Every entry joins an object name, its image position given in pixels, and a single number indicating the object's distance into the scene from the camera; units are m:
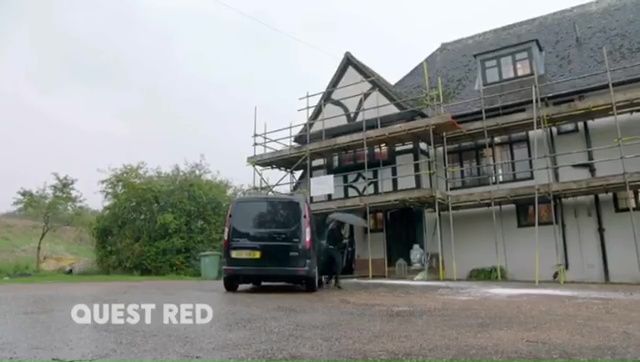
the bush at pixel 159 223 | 20.47
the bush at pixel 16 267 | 22.50
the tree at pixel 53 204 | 28.97
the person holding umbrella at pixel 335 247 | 11.45
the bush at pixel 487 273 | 16.43
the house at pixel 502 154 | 15.38
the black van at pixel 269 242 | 9.30
